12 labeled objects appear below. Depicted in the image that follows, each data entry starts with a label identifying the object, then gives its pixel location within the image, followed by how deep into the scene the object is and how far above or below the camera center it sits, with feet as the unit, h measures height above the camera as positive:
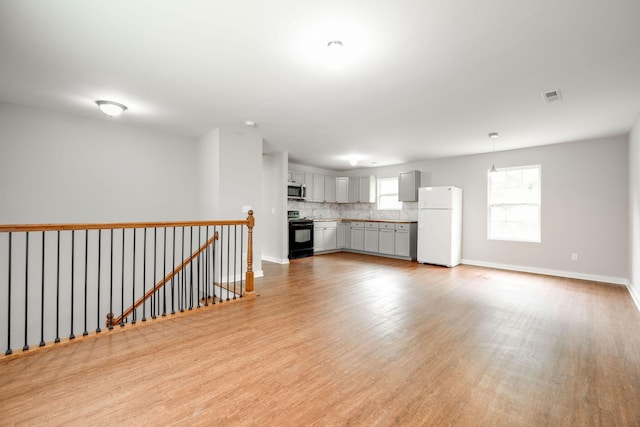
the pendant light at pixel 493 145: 15.65 +4.30
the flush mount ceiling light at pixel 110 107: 11.71 +4.23
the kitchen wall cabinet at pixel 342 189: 28.14 +2.31
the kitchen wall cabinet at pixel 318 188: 26.61 +2.32
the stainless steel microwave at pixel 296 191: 24.20 +1.84
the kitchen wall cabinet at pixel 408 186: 23.58 +2.30
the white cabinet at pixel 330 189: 27.66 +2.33
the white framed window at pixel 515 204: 18.65 +0.73
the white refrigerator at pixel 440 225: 20.02 -0.81
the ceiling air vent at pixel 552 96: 10.33 +4.36
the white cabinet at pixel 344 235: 27.48 -2.07
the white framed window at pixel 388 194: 26.40 +1.80
